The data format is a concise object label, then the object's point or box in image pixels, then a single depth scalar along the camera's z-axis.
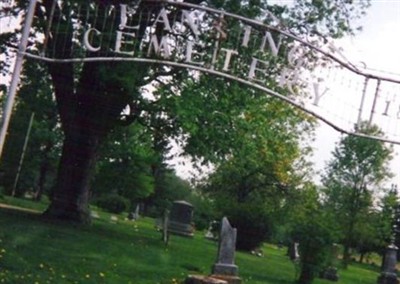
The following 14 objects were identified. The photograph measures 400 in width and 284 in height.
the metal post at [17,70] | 8.81
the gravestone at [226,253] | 14.21
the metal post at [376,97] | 10.20
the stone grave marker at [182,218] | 28.94
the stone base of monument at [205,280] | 10.72
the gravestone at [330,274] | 23.11
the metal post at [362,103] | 10.16
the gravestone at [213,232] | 33.25
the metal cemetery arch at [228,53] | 9.16
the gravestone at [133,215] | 41.63
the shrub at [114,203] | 46.21
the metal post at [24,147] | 35.44
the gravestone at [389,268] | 24.94
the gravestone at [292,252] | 29.77
